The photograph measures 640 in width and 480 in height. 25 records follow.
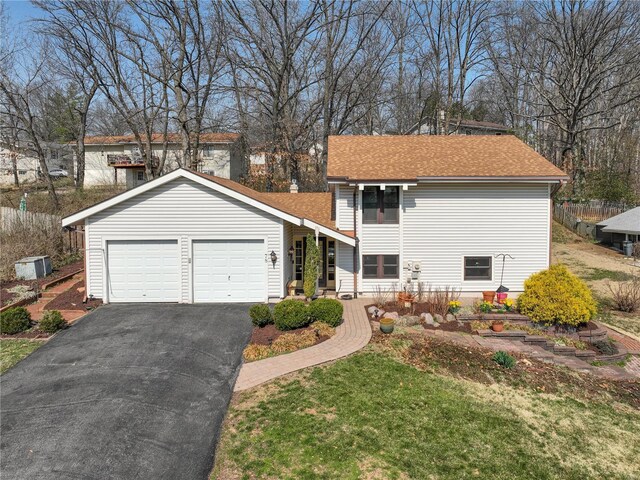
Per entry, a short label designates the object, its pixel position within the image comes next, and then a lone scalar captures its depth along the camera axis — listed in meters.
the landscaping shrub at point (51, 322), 10.77
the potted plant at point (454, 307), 12.89
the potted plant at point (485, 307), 12.76
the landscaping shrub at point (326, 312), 11.56
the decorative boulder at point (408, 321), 12.09
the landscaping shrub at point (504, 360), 9.51
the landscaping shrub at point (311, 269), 14.44
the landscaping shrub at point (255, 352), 9.59
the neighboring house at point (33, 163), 37.84
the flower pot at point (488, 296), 14.00
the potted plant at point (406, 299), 13.47
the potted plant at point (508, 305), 13.06
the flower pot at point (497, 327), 11.61
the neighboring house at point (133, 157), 37.38
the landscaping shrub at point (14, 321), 10.70
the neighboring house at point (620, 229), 23.85
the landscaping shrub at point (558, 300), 11.66
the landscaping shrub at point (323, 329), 11.01
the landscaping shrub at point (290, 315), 11.16
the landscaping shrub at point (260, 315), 11.40
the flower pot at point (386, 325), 11.03
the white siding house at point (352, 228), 13.64
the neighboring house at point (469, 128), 36.68
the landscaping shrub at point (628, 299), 14.59
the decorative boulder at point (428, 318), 12.22
